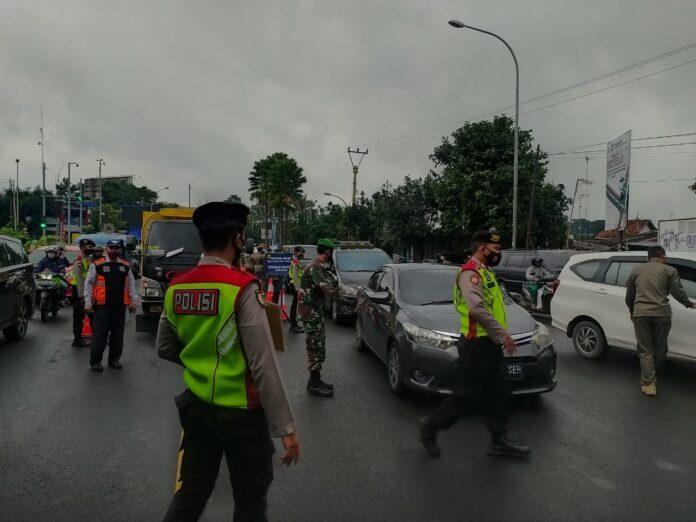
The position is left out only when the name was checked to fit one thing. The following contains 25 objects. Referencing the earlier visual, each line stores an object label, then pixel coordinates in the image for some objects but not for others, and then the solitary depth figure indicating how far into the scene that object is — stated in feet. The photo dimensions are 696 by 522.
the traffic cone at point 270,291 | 44.94
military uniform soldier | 20.85
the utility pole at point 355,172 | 136.59
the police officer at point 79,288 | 29.37
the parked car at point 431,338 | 18.21
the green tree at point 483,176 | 95.86
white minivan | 23.02
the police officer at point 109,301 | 24.31
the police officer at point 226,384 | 7.54
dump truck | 34.68
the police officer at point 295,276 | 36.92
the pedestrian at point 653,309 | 20.66
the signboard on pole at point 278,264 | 47.73
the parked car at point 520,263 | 48.24
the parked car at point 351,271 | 38.45
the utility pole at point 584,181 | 192.74
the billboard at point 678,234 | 50.96
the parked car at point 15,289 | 29.27
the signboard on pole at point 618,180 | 58.49
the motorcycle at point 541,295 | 43.96
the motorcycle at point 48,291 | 40.68
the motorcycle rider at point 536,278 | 45.98
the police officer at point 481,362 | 14.20
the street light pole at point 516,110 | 67.21
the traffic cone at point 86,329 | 31.71
